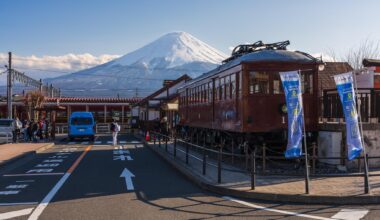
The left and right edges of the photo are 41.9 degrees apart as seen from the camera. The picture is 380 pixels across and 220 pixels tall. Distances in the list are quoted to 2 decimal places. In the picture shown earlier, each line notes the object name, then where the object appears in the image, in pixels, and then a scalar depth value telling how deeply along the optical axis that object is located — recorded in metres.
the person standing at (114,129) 29.52
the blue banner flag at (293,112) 10.77
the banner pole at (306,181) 9.76
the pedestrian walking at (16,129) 32.94
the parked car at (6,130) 31.91
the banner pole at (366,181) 9.60
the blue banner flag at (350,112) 9.80
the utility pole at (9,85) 42.09
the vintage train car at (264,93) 14.98
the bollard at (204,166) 12.72
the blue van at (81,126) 35.34
